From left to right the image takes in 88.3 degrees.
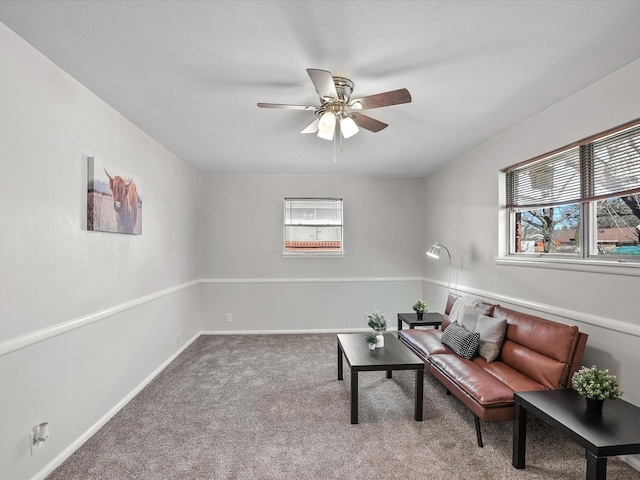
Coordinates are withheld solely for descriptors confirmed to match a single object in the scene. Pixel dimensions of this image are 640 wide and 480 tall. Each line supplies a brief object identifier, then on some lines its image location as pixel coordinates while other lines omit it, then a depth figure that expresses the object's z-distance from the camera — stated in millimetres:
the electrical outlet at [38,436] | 1859
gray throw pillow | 2756
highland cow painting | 2375
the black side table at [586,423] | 1495
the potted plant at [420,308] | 3996
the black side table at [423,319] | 3910
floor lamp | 4072
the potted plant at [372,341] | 2936
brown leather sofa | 2160
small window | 5188
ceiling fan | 1934
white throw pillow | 3074
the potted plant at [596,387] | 1728
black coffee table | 2516
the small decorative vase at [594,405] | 1765
